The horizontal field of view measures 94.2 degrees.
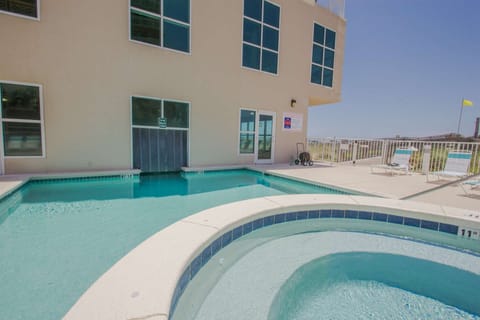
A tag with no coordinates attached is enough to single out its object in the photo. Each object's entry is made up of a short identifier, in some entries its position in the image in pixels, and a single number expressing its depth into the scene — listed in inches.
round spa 64.7
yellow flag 348.8
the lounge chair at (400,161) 250.8
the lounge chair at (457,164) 203.0
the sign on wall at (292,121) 348.2
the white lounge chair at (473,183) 166.7
